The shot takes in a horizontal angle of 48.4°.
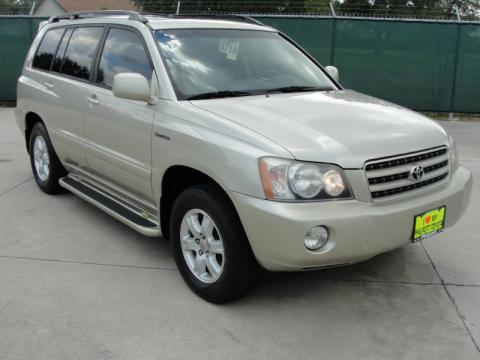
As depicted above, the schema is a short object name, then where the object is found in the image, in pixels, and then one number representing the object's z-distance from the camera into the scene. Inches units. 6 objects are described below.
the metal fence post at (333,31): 455.9
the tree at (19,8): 530.6
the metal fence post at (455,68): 443.2
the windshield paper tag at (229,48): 165.0
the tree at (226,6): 663.1
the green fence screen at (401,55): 446.0
